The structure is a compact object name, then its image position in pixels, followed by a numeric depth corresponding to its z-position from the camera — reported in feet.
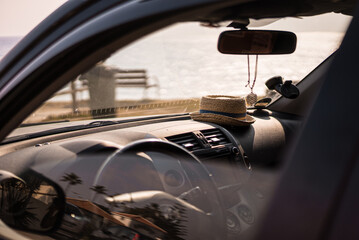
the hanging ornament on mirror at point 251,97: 12.25
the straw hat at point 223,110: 11.89
